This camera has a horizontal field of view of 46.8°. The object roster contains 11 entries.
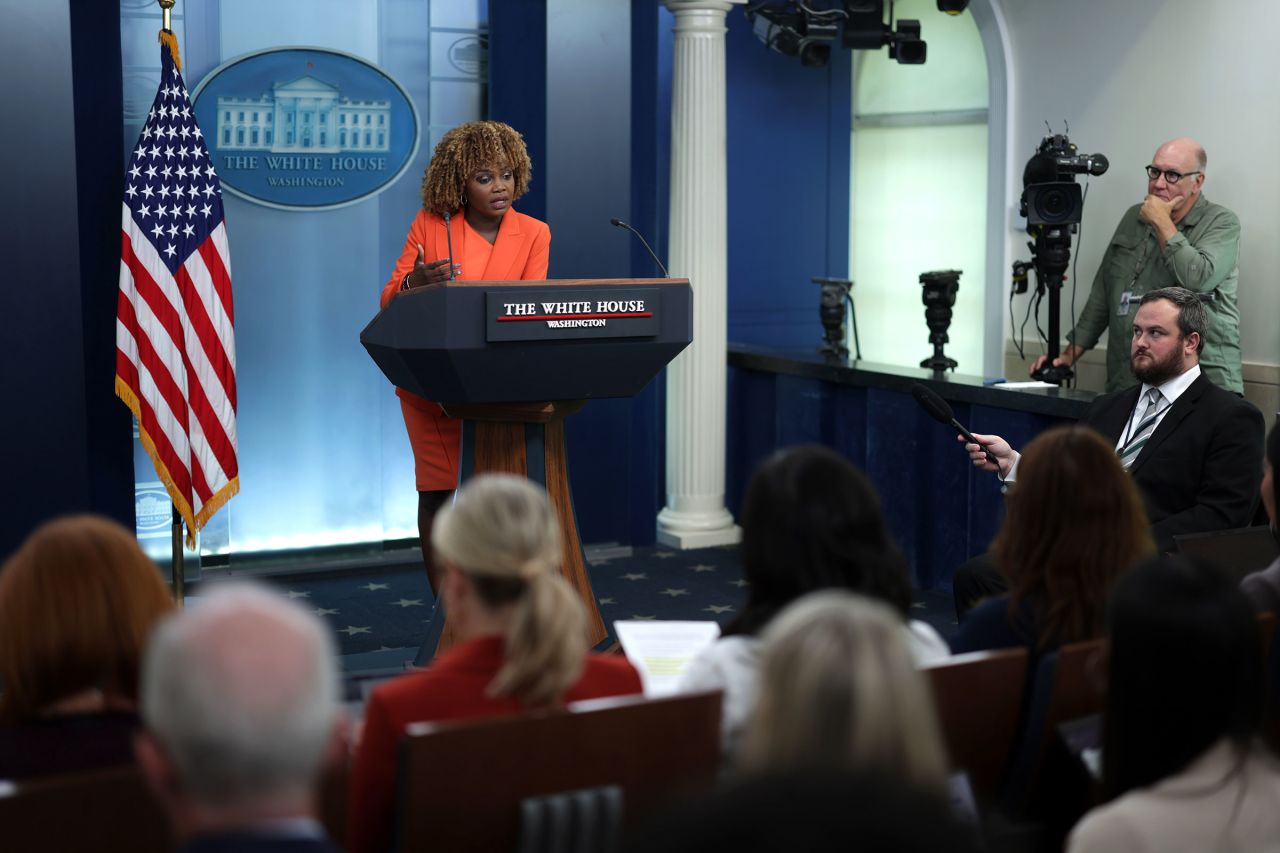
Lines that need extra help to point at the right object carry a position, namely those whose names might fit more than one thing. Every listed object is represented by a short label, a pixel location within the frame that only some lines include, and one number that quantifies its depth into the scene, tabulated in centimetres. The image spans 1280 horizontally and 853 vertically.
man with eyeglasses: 561
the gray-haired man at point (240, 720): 115
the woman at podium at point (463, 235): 436
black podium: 376
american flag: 500
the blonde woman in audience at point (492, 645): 187
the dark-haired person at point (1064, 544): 228
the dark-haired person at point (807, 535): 208
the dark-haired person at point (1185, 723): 154
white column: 652
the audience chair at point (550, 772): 171
